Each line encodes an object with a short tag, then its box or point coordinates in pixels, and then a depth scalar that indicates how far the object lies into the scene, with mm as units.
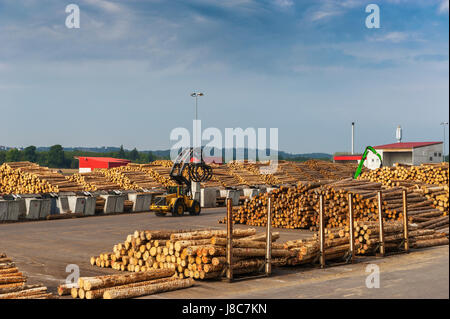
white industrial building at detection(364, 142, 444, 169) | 59281
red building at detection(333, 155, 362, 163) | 73962
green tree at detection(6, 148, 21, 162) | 102812
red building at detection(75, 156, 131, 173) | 63344
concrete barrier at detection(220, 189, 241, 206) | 38375
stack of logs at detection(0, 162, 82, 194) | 34969
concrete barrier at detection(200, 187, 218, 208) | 37312
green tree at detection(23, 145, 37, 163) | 111875
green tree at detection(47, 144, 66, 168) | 117000
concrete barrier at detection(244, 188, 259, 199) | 40156
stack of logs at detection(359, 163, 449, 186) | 31594
